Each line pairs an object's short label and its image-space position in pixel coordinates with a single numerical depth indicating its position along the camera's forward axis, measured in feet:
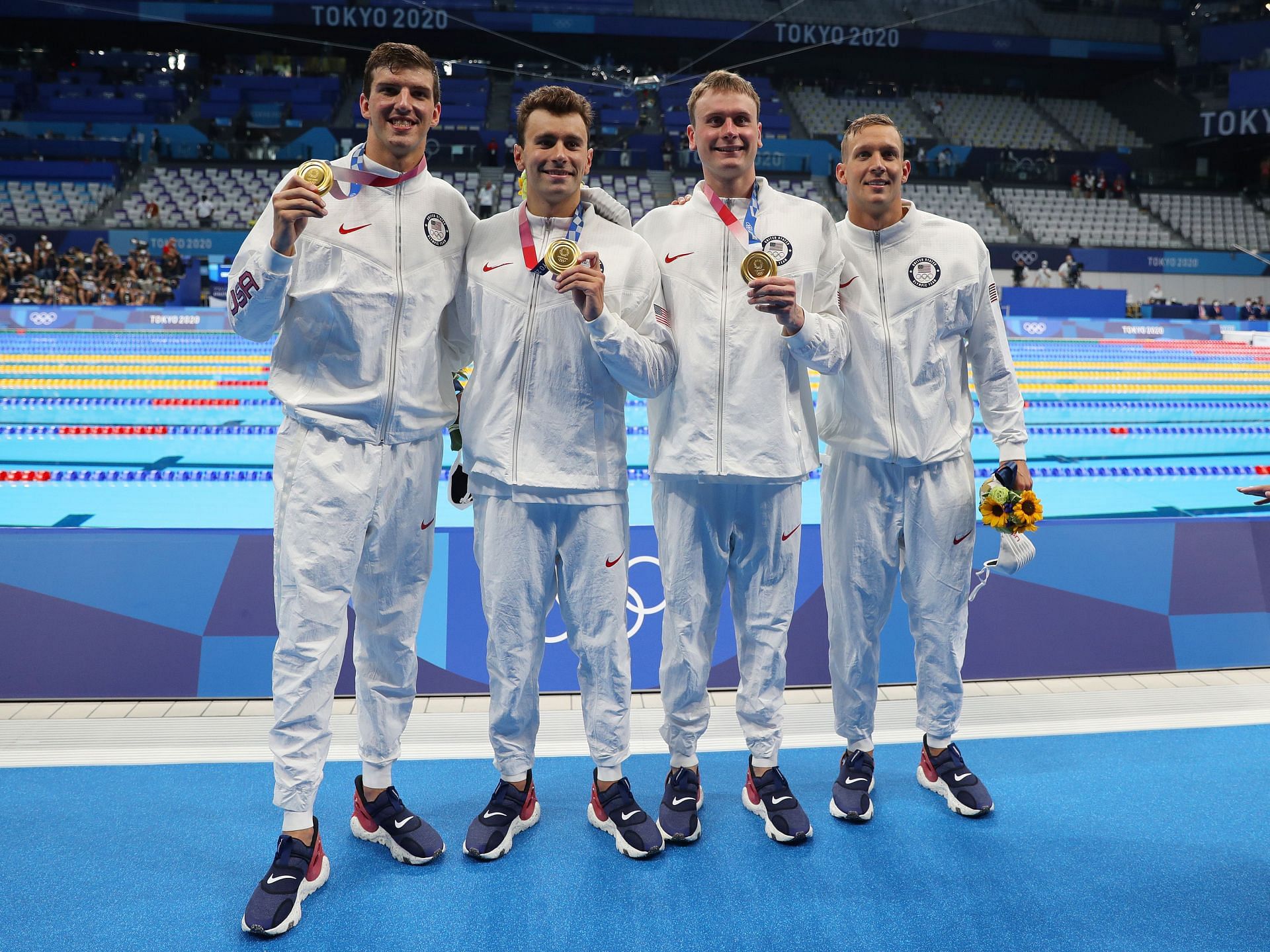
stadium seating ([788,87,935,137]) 86.69
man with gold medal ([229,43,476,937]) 7.86
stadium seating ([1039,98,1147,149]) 93.45
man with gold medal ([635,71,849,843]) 8.63
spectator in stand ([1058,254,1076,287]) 63.10
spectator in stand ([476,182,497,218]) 63.41
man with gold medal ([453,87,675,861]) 8.34
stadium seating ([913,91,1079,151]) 88.84
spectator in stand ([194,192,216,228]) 64.39
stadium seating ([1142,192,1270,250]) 76.54
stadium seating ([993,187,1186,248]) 73.92
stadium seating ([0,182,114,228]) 65.41
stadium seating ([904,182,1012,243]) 72.54
